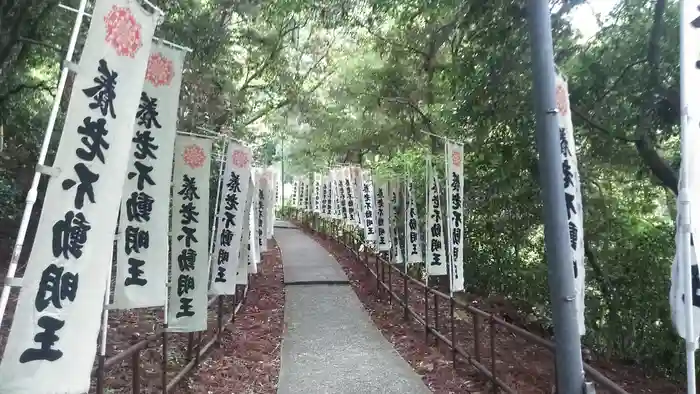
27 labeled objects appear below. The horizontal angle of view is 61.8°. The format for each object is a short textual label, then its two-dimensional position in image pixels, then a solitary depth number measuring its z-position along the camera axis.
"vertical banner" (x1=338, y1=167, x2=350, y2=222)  17.41
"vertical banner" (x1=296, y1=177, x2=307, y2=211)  32.16
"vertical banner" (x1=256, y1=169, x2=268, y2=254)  13.14
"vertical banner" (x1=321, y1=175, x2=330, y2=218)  22.75
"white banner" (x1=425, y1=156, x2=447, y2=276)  8.64
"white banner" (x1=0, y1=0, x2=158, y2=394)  2.87
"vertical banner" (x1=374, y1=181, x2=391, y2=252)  12.64
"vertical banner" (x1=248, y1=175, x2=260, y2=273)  10.23
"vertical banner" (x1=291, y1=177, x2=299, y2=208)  35.28
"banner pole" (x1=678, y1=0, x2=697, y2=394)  3.02
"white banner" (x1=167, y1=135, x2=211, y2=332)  5.95
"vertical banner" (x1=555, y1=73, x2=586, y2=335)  4.73
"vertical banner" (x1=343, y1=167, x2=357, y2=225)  16.49
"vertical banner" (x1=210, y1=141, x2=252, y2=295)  7.48
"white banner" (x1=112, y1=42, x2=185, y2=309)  4.54
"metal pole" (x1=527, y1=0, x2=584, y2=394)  3.32
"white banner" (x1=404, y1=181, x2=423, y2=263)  10.52
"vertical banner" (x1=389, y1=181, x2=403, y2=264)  12.57
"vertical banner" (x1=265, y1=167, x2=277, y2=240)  15.37
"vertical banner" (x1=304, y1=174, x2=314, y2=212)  29.59
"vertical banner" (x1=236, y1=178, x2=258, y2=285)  8.96
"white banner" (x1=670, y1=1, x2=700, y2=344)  3.05
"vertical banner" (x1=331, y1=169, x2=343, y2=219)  19.28
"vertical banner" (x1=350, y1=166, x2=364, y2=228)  15.07
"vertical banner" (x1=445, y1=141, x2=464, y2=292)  7.67
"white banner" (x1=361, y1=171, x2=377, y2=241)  13.61
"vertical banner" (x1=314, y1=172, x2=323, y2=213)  25.67
